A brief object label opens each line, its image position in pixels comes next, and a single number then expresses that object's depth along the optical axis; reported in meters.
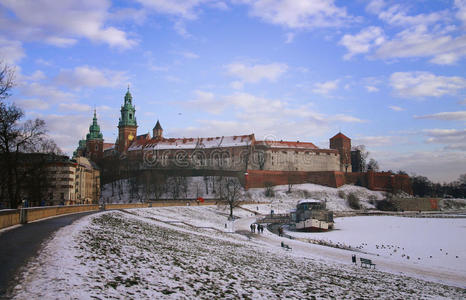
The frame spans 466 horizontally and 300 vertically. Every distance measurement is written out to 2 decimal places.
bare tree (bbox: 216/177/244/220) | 108.81
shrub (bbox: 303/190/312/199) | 113.19
